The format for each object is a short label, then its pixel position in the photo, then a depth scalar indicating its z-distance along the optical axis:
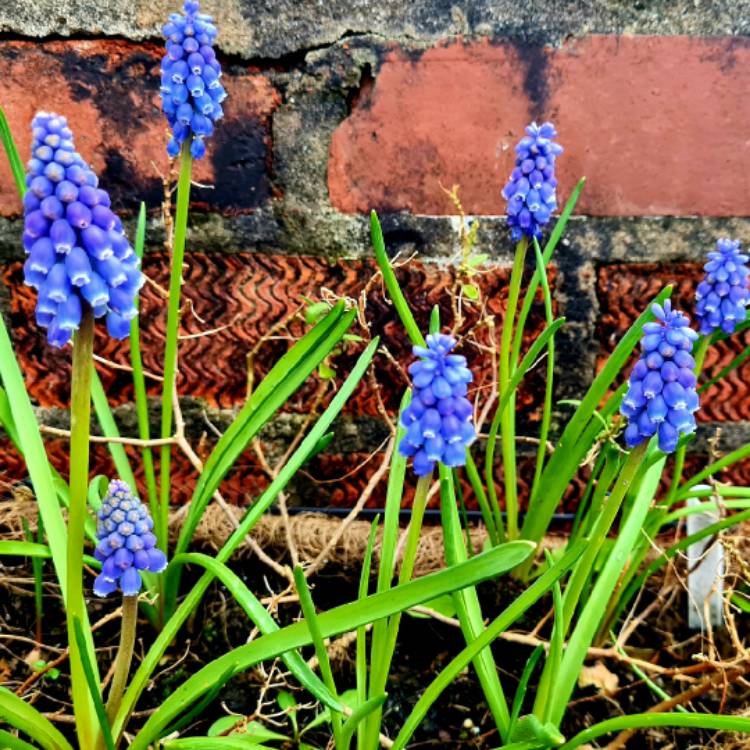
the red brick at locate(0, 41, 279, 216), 0.50
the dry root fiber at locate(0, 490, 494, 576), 0.51
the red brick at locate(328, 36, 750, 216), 0.50
